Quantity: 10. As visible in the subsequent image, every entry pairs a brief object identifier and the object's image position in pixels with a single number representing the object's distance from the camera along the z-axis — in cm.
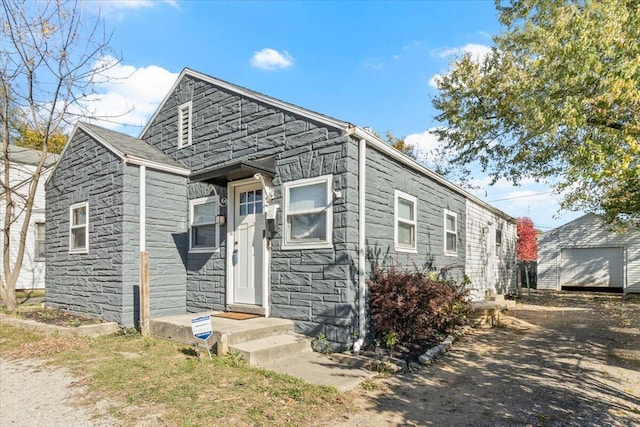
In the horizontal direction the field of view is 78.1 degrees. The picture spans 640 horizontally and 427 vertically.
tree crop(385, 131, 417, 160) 2488
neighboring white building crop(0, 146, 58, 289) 1532
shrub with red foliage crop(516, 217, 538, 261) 2094
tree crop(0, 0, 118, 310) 944
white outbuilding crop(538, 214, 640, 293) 1853
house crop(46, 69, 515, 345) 638
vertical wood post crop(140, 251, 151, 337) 710
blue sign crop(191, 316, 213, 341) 527
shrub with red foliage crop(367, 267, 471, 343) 616
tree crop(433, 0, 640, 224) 484
